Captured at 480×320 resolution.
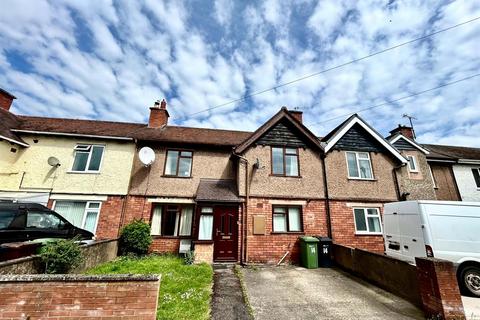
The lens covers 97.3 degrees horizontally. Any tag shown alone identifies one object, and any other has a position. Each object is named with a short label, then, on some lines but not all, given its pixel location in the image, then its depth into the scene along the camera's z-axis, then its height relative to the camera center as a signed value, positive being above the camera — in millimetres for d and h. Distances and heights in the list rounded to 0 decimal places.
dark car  6094 -173
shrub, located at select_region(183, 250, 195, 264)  8922 -1443
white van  6406 -214
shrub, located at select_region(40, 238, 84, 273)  5727 -975
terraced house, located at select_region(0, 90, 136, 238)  10289 +2371
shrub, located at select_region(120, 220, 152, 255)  9642 -801
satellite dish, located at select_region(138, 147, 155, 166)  10927 +3261
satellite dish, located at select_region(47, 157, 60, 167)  10594 +2765
